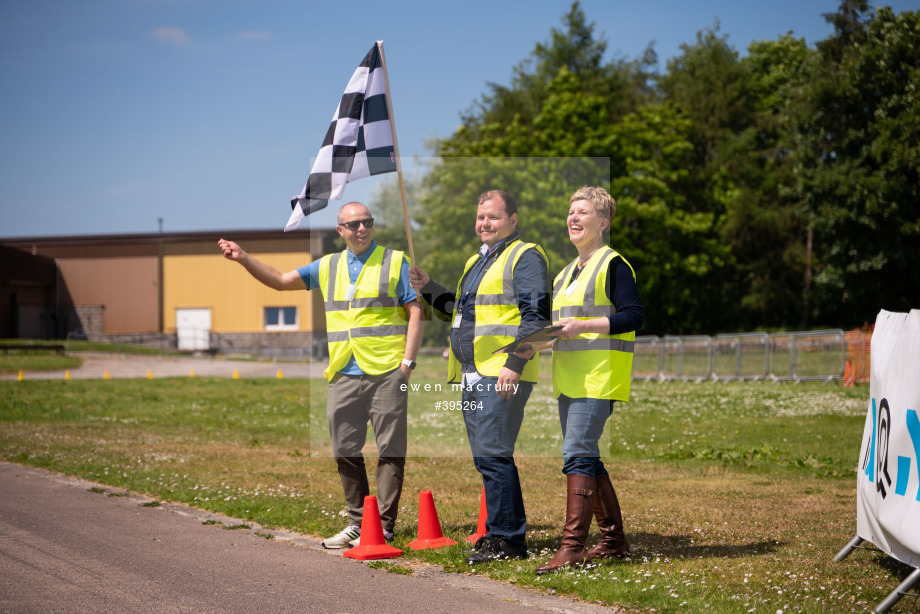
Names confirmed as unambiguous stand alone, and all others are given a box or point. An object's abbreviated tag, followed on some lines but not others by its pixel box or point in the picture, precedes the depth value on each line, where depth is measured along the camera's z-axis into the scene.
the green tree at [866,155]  77.25
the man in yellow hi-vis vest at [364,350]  13.30
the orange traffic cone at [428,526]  12.84
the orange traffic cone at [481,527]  13.08
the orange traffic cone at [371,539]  12.37
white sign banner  9.47
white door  104.06
